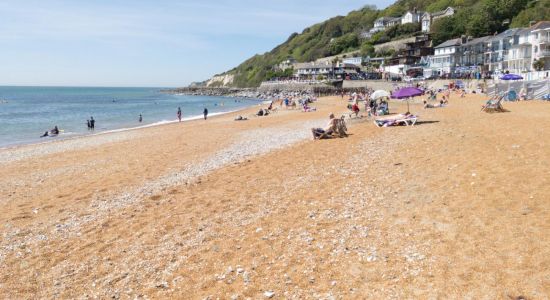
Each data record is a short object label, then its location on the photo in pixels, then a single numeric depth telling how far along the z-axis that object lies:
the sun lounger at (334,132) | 20.25
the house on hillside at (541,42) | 62.41
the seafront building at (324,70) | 118.06
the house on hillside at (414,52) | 105.18
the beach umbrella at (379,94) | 25.47
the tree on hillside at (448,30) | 107.25
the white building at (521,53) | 67.31
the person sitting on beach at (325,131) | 20.20
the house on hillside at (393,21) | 154.69
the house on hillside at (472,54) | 82.69
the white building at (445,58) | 88.44
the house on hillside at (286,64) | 167.12
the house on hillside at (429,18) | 128.00
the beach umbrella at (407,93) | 22.39
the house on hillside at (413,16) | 142.62
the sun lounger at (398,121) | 21.75
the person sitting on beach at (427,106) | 33.21
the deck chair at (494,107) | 24.11
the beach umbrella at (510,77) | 41.59
